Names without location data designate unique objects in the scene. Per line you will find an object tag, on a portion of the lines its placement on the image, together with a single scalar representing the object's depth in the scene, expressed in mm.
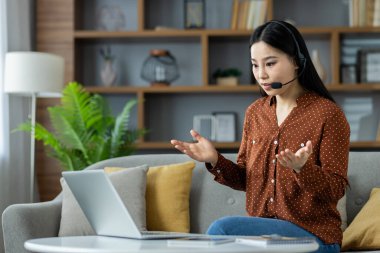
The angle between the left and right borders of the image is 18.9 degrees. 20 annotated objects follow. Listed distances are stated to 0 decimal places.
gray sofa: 4598
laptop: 2735
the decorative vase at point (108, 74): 7775
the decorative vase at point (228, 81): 7569
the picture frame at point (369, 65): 7530
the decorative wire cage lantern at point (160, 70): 7676
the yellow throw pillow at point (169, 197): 4829
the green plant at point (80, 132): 6794
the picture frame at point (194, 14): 7672
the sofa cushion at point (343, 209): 4707
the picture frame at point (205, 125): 7775
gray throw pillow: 4712
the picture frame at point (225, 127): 7746
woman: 3103
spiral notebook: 2476
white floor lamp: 6600
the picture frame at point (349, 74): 7592
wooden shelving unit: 7461
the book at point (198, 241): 2487
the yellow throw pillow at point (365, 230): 4389
